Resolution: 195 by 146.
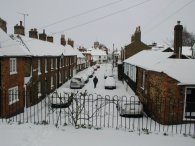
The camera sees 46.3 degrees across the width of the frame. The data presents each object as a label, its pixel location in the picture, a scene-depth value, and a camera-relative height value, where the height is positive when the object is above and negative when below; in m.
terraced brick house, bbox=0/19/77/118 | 17.02 -0.64
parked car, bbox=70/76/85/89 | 33.47 -3.12
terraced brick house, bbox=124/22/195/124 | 14.79 -1.45
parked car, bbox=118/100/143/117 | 16.91 -3.52
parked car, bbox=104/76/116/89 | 32.78 -3.13
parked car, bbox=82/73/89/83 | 39.55 -2.80
